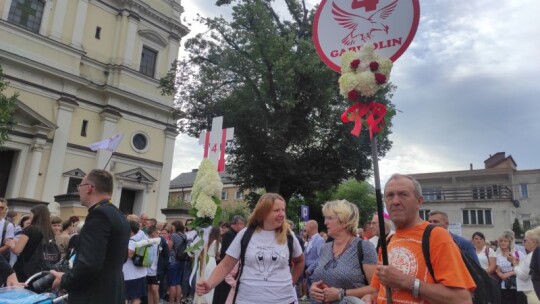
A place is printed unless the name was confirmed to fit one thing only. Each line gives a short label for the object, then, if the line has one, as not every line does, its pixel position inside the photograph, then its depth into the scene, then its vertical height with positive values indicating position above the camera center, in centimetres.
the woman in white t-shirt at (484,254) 867 -24
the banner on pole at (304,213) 1951 +95
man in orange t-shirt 235 -13
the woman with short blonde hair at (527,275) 686 -52
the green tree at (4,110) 1650 +431
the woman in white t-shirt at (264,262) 400 -31
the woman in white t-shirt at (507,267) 875 -49
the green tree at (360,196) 4875 +470
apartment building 4000 +509
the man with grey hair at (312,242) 985 -20
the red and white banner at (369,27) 317 +167
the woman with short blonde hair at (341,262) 371 -25
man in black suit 329 -25
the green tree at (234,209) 5355 +281
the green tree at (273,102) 2100 +689
